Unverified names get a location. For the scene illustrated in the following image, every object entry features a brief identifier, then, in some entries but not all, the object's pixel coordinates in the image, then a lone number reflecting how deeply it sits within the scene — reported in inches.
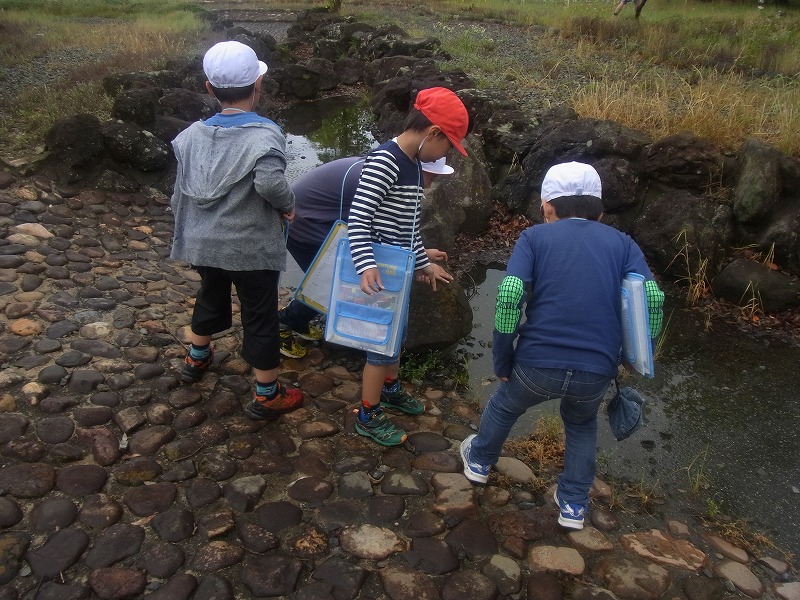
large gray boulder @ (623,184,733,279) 228.8
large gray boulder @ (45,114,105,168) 234.7
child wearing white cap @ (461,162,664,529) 100.8
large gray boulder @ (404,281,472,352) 170.4
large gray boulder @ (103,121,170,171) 244.7
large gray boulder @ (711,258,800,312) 210.5
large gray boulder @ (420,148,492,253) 231.1
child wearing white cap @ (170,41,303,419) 114.1
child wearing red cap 114.0
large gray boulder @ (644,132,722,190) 236.5
